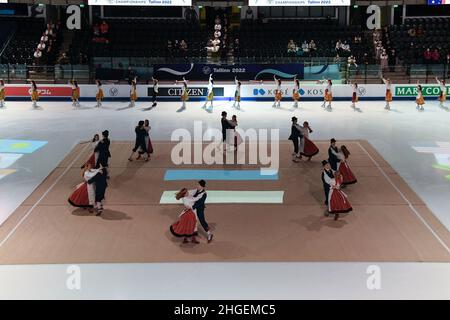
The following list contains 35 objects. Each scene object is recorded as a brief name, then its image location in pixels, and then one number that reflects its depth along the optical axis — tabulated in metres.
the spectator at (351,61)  31.61
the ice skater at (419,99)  27.17
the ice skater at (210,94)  28.62
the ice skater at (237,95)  28.38
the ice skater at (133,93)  28.75
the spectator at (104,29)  36.41
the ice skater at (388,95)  28.09
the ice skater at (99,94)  28.27
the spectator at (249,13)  39.34
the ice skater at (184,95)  28.82
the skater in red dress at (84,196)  13.15
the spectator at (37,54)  33.72
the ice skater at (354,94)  28.27
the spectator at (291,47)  34.28
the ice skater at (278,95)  28.85
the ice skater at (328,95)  28.46
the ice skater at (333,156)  14.86
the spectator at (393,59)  34.73
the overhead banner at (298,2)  28.33
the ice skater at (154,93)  28.46
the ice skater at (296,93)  28.91
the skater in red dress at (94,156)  15.42
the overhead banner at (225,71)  32.44
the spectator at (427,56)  33.62
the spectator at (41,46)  34.50
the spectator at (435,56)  33.72
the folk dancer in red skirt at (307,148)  17.59
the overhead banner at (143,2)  28.00
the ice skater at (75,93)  28.77
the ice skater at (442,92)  28.36
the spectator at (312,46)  34.21
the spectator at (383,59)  33.71
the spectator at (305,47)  34.30
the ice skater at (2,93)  27.95
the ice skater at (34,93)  28.05
